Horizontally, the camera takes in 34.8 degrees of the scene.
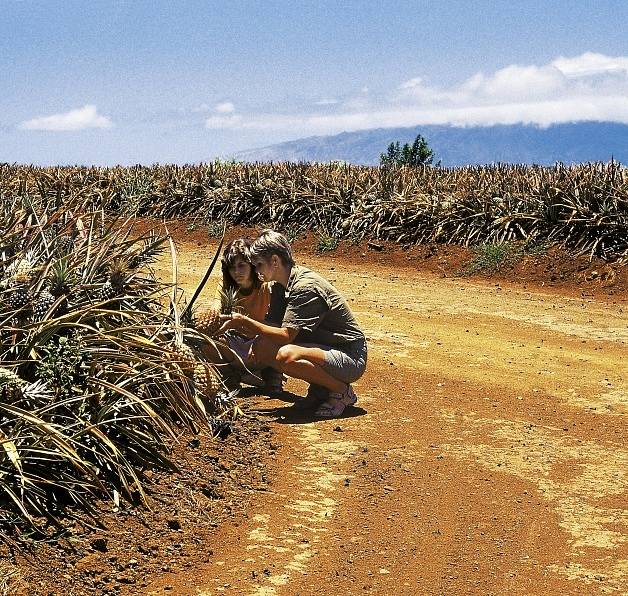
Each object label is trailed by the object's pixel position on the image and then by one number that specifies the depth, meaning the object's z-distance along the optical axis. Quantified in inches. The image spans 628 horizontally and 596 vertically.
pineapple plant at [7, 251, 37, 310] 227.9
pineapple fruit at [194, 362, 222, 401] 264.7
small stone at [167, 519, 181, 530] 207.5
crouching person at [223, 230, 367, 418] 285.0
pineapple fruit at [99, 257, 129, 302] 251.8
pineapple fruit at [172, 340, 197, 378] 248.1
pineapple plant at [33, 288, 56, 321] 229.5
